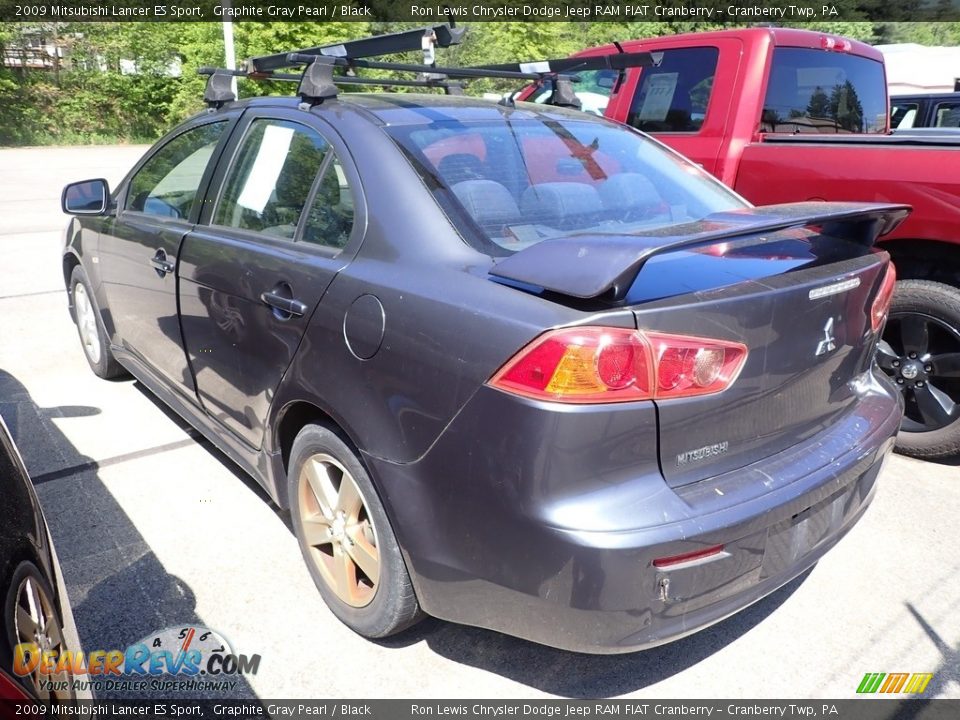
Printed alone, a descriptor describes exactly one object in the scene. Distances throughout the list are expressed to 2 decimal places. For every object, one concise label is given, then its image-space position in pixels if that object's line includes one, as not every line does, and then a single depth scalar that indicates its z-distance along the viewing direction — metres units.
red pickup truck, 3.49
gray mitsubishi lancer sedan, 1.79
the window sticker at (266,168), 2.86
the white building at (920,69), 11.89
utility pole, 20.03
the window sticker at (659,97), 4.64
